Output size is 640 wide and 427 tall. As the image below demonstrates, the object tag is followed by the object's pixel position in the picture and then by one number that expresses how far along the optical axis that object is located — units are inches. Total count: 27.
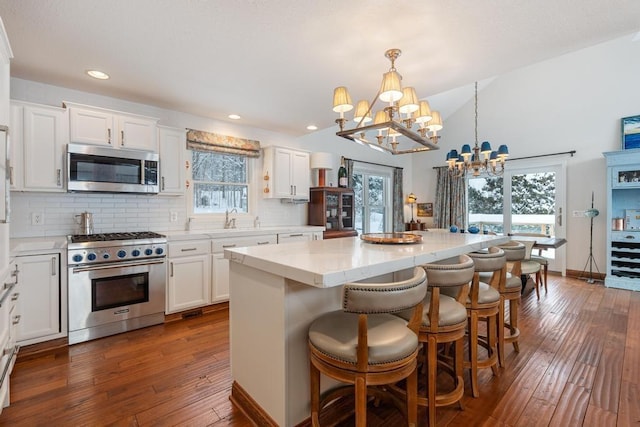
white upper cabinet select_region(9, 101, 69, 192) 106.0
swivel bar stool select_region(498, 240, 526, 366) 92.5
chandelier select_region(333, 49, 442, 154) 86.0
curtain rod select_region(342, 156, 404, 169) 251.1
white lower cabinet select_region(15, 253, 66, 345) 97.5
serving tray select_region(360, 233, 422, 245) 91.5
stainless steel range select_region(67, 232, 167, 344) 106.9
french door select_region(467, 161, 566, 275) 221.8
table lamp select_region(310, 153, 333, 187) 198.5
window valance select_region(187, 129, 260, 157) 156.2
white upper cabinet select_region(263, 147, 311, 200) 180.7
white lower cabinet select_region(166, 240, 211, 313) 128.2
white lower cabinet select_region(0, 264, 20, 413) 66.0
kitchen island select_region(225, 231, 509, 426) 59.1
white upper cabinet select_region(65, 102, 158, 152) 116.6
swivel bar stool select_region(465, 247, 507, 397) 77.4
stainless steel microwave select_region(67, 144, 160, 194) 116.0
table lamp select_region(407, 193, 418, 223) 294.2
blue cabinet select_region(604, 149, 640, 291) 178.5
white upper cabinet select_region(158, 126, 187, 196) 140.3
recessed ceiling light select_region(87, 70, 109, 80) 110.9
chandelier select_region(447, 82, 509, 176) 178.6
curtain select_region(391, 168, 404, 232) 285.6
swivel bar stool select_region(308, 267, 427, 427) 48.4
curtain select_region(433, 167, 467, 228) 269.9
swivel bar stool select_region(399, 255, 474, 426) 63.0
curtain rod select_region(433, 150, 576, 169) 213.2
